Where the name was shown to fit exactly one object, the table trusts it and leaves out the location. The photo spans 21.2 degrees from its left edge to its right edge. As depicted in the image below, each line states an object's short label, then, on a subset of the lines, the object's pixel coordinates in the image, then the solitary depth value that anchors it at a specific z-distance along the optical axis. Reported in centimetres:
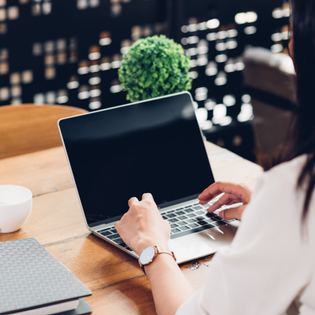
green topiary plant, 187
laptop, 157
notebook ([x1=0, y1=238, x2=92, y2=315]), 132
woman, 119
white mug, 154
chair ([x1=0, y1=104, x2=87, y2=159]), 218
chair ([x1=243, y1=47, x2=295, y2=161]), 367
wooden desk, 140
